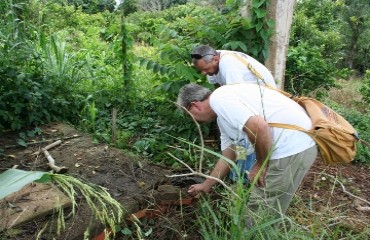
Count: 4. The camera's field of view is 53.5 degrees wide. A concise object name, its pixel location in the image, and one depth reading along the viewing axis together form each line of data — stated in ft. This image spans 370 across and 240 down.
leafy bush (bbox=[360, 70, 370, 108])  30.52
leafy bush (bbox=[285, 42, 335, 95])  20.93
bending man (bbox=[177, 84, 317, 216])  6.65
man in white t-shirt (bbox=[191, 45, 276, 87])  10.10
